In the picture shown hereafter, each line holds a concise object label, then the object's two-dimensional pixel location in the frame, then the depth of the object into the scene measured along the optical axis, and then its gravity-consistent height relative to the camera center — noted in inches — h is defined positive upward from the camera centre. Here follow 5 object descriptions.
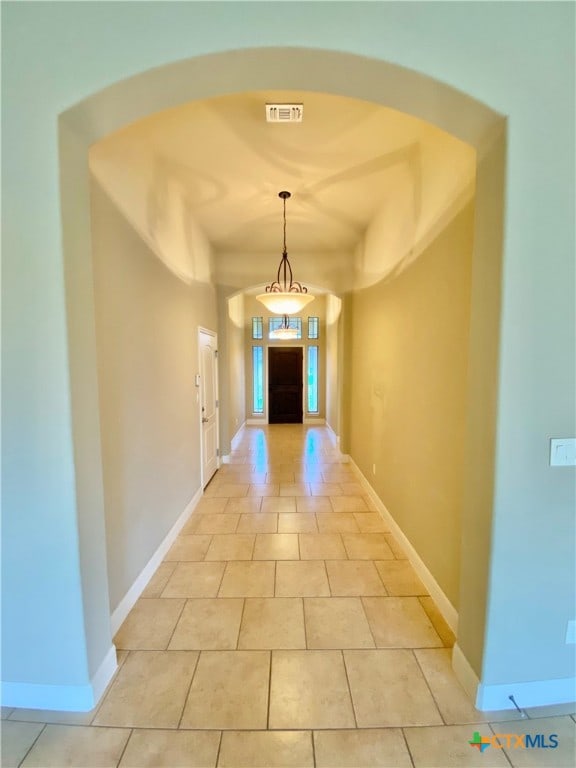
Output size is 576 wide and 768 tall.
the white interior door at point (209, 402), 167.8 -19.1
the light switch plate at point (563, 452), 57.0 -14.6
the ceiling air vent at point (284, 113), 79.7 +59.2
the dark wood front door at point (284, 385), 346.3 -20.0
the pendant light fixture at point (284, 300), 129.6 +25.1
